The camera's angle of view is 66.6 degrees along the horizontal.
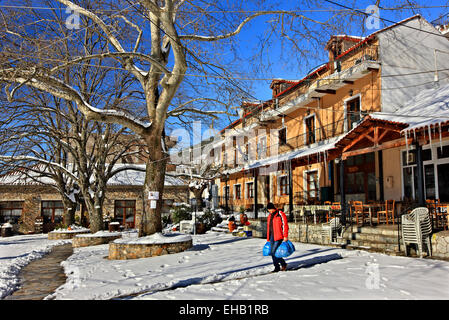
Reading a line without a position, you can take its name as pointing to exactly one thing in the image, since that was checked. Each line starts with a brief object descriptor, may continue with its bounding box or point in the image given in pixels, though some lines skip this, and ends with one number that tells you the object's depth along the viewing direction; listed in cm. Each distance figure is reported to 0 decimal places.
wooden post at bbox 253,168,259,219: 1755
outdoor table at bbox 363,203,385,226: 1046
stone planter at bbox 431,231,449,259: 758
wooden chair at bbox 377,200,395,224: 1055
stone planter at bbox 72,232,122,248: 1531
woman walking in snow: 685
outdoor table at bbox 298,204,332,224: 1262
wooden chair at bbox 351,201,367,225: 1079
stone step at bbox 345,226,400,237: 907
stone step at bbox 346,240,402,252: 872
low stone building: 2661
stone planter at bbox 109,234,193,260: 980
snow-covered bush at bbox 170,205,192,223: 2030
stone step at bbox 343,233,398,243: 901
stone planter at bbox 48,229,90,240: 1936
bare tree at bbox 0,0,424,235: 848
